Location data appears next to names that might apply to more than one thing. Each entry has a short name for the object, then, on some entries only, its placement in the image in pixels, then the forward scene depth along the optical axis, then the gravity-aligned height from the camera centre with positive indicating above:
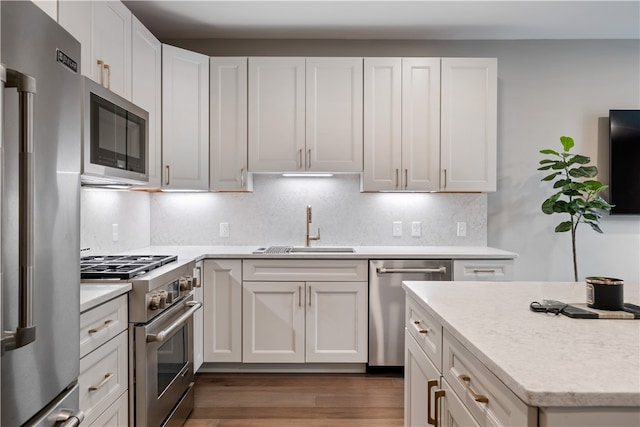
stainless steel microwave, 1.77 +0.36
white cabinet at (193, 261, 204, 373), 2.84 -0.79
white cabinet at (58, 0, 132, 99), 1.87 +0.88
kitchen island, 0.72 -0.30
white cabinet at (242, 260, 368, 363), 2.96 -0.69
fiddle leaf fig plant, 3.12 +0.18
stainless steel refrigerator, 0.89 -0.01
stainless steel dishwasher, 2.96 -0.62
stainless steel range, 1.79 -0.55
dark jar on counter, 1.25 -0.24
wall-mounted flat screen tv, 3.44 +0.50
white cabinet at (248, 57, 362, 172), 3.16 +0.76
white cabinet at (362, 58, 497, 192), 3.16 +0.71
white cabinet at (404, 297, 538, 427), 0.85 -0.45
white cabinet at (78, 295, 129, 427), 1.45 -0.58
